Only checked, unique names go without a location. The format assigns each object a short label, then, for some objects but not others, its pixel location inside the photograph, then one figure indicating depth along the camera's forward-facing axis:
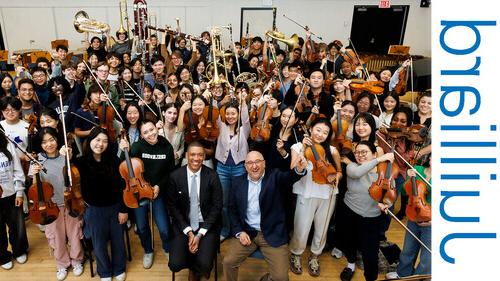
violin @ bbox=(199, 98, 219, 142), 3.50
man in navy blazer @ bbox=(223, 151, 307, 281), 2.78
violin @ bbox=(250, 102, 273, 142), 3.41
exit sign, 9.39
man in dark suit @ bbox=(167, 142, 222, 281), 2.80
